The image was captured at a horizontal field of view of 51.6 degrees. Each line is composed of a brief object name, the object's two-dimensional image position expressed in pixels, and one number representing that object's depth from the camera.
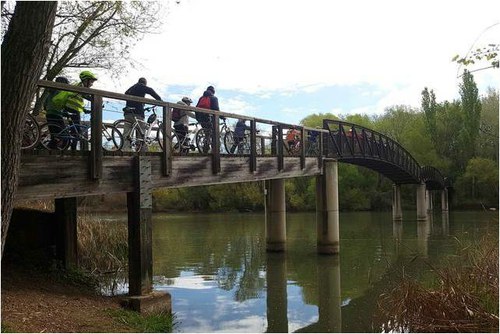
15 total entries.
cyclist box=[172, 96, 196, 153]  11.51
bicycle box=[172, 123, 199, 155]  11.16
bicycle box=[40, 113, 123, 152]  8.41
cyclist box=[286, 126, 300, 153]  18.47
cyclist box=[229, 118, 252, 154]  14.14
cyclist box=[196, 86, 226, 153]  12.31
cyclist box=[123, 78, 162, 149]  10.16
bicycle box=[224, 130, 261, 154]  13.69
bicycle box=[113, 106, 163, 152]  9.98
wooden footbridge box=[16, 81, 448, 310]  8.02
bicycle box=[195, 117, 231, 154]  12.09
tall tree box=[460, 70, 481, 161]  53.41
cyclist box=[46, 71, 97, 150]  8.49
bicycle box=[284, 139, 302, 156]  18.05
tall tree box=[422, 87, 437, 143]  57.88
